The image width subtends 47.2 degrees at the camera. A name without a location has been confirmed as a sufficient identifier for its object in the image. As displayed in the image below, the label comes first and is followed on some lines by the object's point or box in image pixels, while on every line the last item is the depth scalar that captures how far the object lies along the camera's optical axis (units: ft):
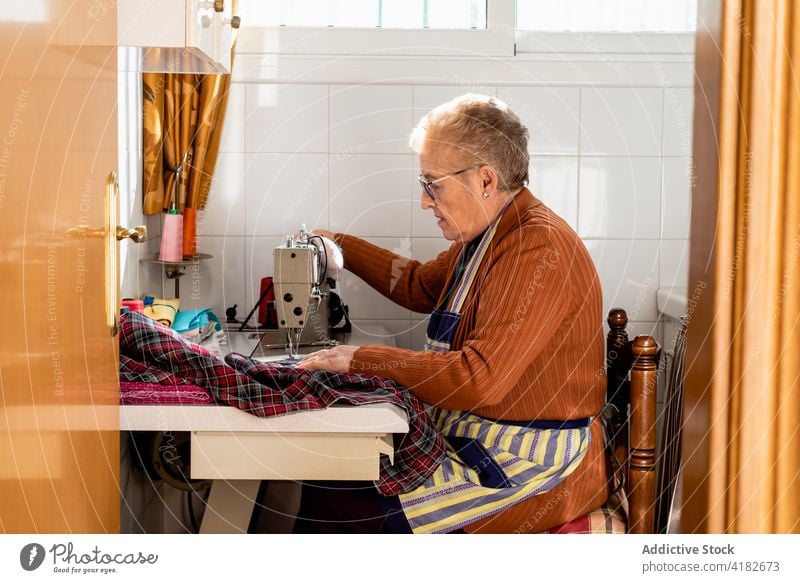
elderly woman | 5.05
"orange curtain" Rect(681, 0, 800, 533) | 3.57
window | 7.95
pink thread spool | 7.39
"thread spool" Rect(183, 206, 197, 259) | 7.57
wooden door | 3.20
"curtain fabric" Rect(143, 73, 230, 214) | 7.41
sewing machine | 5.59
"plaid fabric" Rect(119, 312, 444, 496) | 4.75
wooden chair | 5.36
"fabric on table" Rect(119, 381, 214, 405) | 4.80
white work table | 4.72
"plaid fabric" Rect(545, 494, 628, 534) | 5.31
